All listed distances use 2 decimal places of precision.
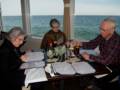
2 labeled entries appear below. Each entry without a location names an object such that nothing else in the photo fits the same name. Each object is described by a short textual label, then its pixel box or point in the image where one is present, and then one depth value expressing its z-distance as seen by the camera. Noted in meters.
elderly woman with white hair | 1.59
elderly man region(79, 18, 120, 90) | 1.85
